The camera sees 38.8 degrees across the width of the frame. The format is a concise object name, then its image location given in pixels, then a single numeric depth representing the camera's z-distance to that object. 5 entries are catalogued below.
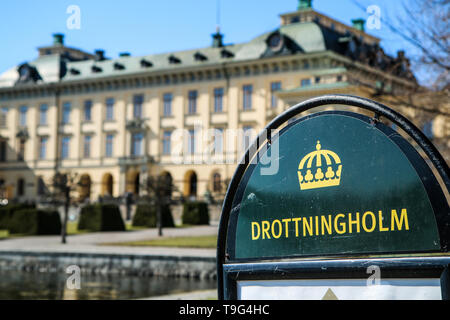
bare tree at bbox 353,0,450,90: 9.65
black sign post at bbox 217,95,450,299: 2.20
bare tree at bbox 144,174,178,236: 29.78
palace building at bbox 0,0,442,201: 46.75
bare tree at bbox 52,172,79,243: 26.81
